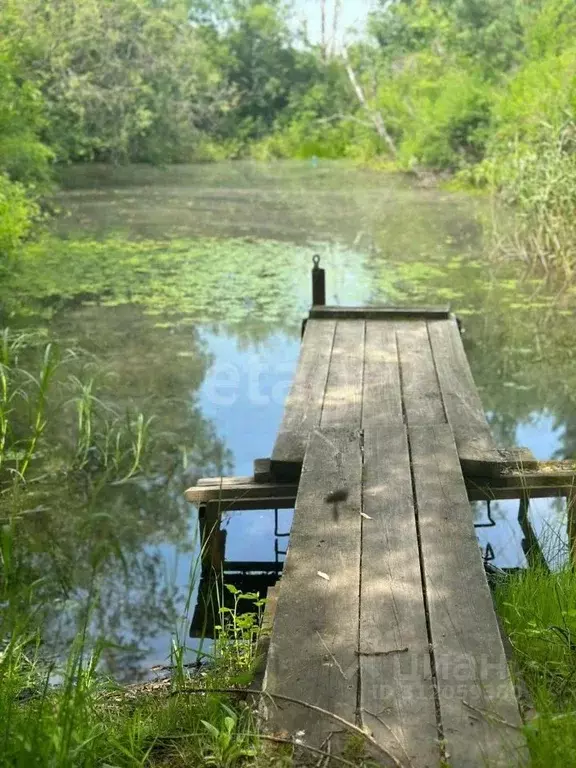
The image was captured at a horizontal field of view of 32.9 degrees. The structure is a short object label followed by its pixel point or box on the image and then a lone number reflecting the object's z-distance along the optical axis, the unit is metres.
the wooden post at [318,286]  5.00
